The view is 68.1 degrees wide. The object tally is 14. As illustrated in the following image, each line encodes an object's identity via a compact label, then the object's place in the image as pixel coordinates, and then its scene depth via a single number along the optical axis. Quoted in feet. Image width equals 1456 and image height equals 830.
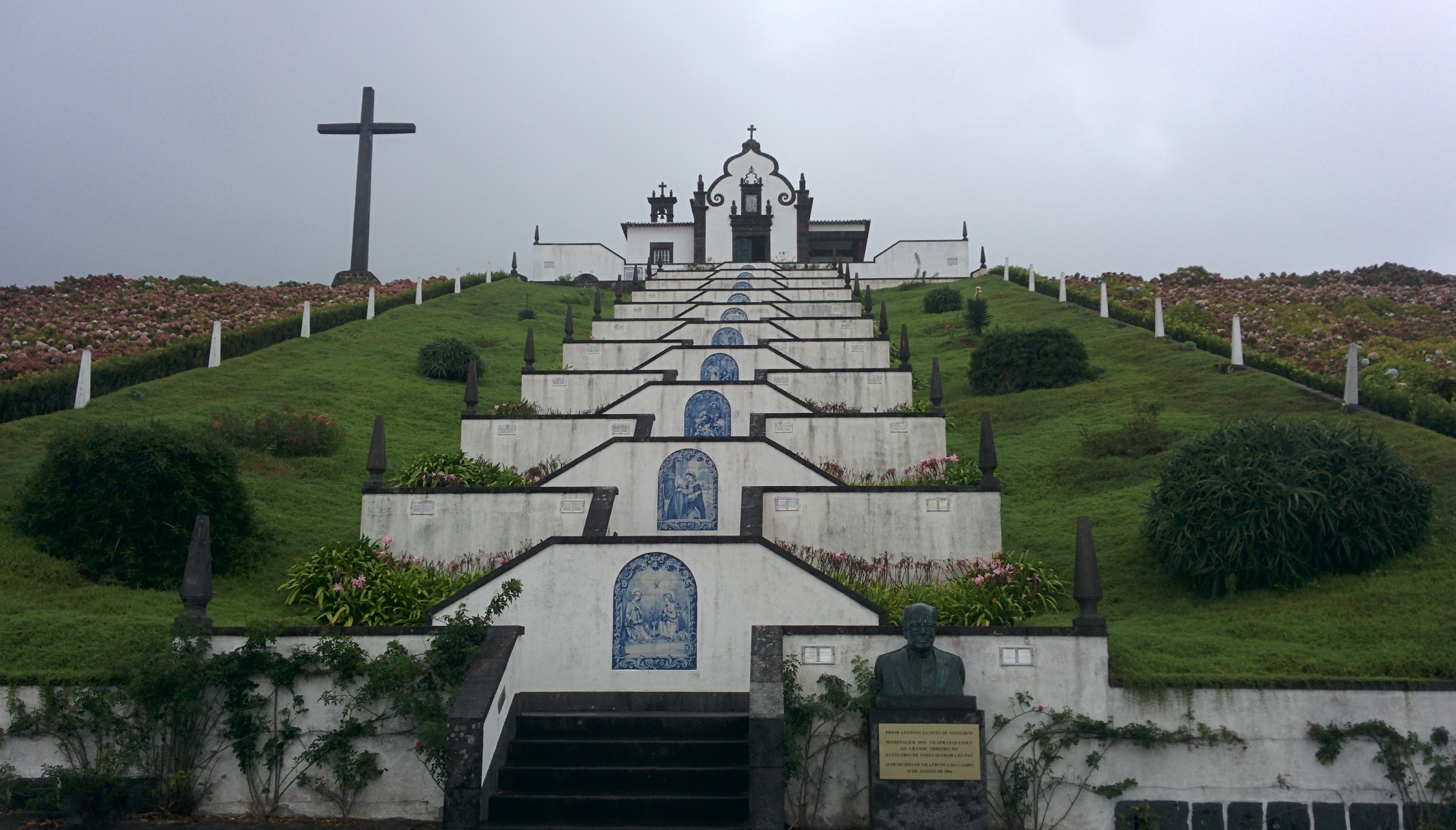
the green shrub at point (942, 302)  131.54
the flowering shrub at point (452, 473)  52.54
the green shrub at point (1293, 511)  40.27
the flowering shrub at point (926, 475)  54.13
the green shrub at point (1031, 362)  84.48
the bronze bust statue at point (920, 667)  31.24
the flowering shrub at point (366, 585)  40.37
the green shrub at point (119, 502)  43.27
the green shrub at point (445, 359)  92.79
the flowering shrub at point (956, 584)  39.60
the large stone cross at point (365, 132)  137.39
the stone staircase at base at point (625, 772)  31.12
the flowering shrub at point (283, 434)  63.87
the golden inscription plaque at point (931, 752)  30.40
